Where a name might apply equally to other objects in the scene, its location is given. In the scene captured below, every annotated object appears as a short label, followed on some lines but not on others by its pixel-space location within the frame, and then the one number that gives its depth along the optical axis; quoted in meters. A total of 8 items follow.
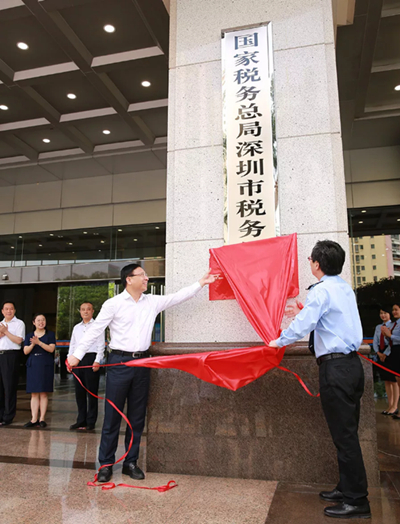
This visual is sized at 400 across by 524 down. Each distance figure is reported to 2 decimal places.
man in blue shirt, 2.83
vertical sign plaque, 4.14
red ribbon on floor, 3.31
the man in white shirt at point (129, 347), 3.66
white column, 4.05
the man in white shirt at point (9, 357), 6.16
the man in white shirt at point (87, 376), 5.83
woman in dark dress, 6.01
